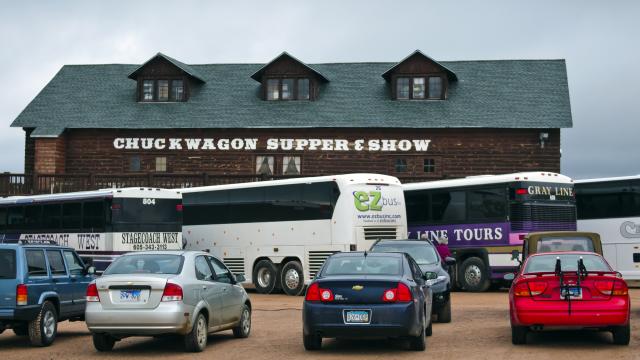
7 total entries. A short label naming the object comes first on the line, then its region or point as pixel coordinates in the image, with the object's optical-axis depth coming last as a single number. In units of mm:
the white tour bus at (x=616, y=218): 29438
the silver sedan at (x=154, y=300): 13664
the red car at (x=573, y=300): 13945
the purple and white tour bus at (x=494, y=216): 27859
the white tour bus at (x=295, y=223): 27781
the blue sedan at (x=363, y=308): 13398
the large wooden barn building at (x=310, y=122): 42812
